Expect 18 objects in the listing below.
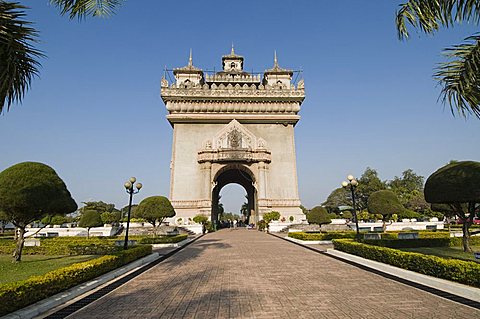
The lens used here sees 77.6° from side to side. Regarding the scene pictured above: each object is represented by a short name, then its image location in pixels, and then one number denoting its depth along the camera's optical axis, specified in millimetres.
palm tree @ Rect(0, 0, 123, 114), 5242
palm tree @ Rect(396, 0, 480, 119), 6398
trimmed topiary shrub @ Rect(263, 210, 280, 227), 33781
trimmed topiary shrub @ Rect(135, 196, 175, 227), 23484
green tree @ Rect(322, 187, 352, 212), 77625
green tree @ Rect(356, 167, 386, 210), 68688
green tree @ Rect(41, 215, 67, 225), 36519
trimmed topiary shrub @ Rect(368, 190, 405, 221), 24250
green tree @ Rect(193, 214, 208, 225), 32844
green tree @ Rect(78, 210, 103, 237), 26906
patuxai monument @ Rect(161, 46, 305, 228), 38625
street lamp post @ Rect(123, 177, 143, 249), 14188
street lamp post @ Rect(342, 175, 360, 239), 14964
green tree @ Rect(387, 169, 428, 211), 58044
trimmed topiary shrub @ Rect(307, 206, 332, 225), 29241
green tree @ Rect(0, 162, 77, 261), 11617
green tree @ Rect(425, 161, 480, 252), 12148
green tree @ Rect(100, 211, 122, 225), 35312
